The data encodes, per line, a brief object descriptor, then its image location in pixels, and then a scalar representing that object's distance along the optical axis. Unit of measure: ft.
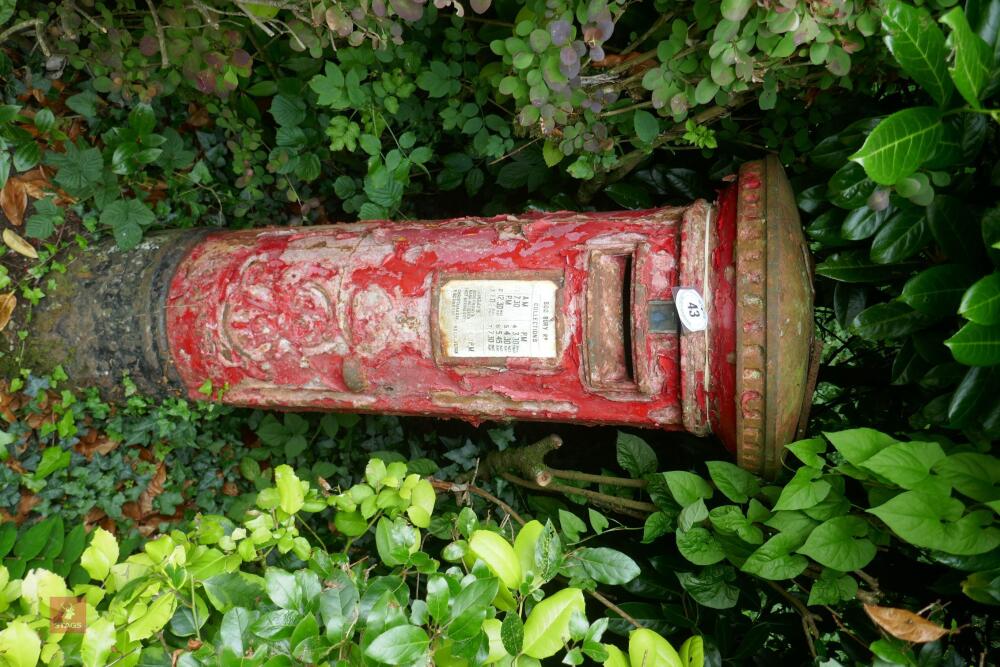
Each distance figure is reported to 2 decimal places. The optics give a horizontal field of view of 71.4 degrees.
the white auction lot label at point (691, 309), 5.88
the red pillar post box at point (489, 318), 6.00
